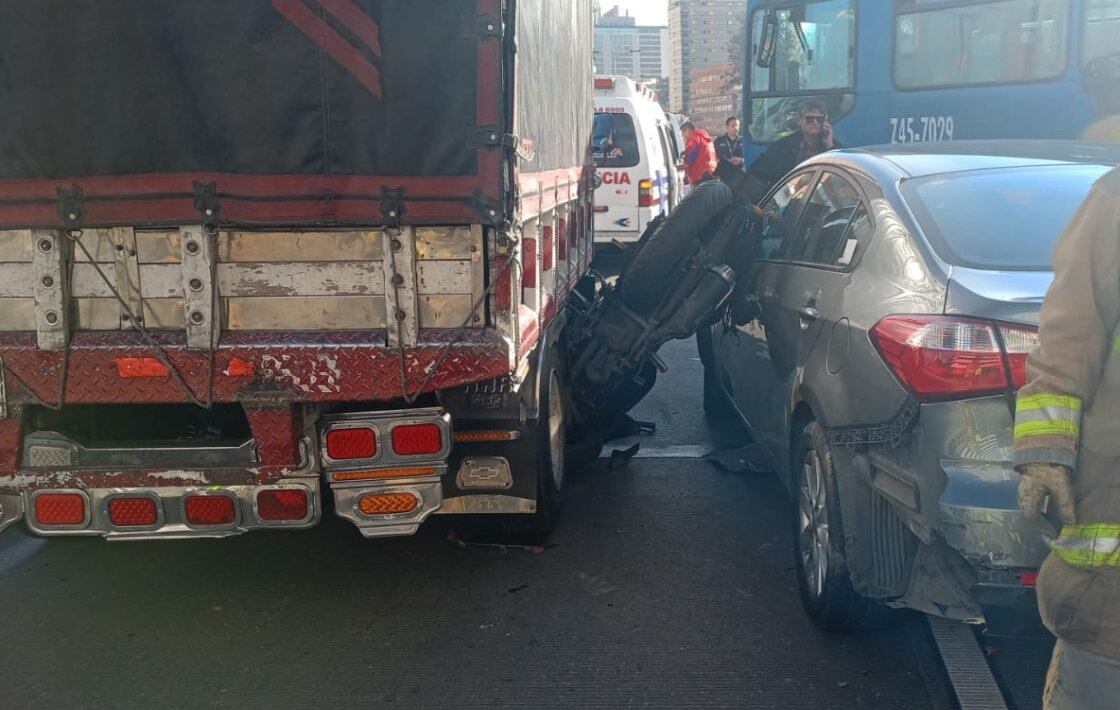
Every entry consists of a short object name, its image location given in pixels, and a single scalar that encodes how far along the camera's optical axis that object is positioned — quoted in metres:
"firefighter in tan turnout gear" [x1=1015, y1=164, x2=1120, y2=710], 2.10
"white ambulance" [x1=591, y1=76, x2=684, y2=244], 14.07
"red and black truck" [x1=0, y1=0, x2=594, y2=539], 3.46
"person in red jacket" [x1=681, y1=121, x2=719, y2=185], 16.48
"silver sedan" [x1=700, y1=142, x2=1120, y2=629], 2.89
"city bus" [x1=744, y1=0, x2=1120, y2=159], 8.88
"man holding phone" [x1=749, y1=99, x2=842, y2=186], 7.72
